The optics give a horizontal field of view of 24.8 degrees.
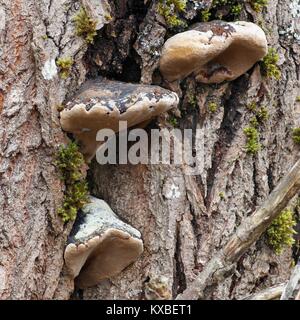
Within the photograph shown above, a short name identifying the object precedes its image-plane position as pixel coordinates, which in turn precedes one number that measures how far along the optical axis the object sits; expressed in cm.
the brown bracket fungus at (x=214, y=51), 330
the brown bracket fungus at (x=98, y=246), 320
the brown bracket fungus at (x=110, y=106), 302
